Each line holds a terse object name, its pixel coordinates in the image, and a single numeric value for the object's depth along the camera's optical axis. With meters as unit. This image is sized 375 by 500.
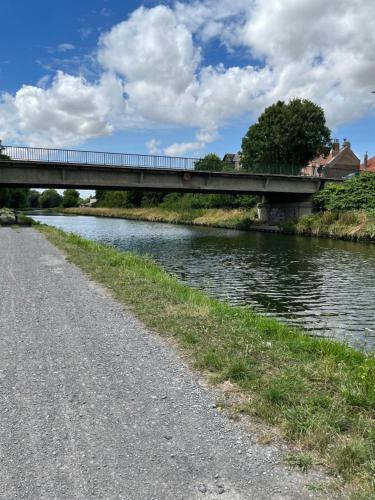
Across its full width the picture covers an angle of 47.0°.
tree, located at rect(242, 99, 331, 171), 56.50
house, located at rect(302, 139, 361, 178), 85.43
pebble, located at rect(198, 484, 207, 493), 3.08
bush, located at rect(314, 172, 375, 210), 37.91
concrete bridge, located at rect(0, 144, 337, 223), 33.59
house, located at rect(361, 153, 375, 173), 83.00
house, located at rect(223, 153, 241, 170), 103.39
